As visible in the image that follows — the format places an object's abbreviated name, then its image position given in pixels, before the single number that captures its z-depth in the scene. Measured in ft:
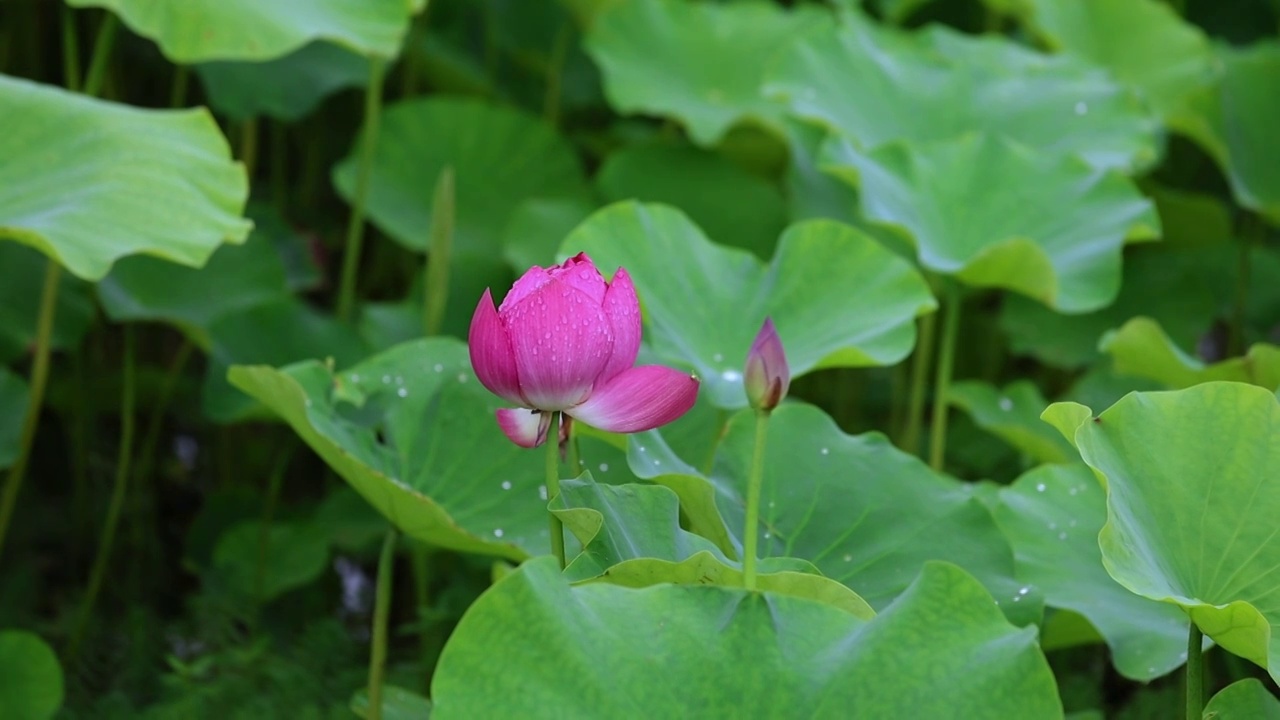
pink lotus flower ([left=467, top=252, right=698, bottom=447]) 13.29
